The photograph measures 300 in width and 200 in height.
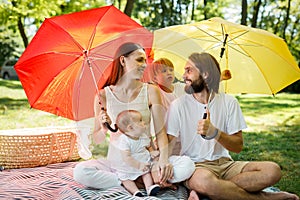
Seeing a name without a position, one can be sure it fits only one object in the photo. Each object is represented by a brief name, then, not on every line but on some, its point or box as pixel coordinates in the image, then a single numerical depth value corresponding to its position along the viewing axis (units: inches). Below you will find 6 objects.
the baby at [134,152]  87.9
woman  90.4
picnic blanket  106.9
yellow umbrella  116.3
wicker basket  154.2
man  102.9
